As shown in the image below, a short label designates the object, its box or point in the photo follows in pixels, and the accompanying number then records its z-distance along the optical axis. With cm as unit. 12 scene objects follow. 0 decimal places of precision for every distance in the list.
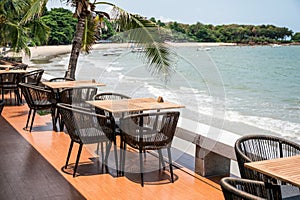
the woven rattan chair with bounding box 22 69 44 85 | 771
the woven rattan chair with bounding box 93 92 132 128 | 514
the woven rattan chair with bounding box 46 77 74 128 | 600
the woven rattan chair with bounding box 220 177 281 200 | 198
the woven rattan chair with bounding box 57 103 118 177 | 397
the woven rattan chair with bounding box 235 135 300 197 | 258
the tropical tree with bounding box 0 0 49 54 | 1085
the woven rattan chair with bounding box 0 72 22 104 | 809
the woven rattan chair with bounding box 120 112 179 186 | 383
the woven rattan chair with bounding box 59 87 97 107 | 561
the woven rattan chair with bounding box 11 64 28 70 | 905
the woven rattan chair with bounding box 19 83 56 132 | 585
